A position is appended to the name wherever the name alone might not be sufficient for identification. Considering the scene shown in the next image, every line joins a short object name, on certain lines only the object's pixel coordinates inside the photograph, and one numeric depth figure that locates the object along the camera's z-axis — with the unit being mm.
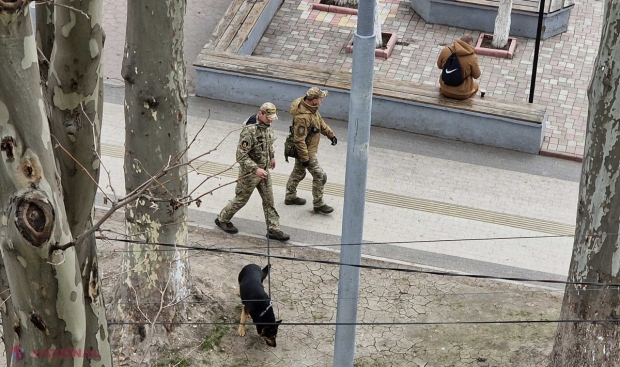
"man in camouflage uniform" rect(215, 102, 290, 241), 19391
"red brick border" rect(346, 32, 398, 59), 28578
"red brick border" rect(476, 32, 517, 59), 28812
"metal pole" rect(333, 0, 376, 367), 12250
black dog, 17531
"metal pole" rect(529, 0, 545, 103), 24006
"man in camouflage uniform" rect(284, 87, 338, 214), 20531
